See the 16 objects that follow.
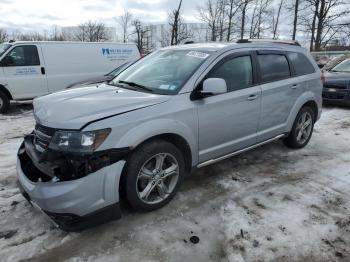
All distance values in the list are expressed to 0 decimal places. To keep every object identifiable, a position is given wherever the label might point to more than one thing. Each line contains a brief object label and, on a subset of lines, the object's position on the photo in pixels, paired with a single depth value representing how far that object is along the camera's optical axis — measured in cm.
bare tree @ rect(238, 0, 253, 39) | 4454
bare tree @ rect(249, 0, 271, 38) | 4672
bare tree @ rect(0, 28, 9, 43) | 5102
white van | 899
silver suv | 284
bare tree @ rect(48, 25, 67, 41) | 5948
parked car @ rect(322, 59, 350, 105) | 900
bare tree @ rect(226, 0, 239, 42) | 4541
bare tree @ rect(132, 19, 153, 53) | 4497
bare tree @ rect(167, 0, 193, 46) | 4306
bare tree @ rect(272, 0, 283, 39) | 4759
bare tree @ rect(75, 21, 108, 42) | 5738
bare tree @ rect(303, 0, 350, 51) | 3503
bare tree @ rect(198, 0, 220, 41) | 4652
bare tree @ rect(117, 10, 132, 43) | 5431
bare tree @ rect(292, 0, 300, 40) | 3844
